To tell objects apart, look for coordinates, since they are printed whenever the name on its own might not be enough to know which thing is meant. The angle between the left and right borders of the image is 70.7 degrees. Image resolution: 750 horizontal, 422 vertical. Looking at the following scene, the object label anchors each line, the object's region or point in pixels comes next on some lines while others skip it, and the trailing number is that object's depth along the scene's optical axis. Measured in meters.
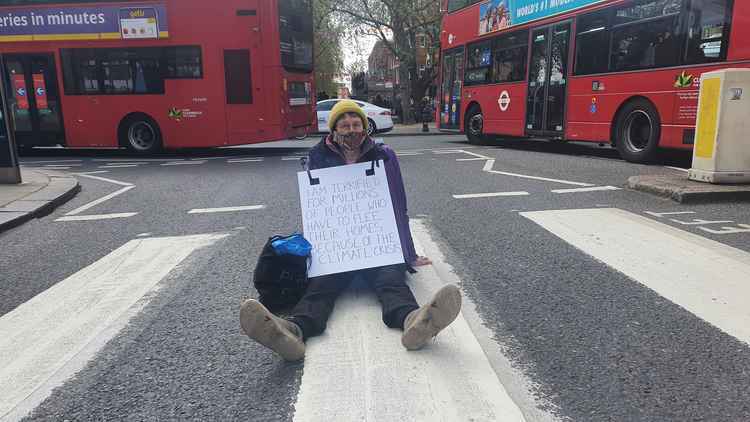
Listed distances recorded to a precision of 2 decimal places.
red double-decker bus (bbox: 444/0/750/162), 8.62
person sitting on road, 2.47
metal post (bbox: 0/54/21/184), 7.89
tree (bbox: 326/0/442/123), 27.03
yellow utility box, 6.42
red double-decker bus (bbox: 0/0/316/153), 12.26
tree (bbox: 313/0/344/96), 29.03
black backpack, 3.13
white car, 19.83
